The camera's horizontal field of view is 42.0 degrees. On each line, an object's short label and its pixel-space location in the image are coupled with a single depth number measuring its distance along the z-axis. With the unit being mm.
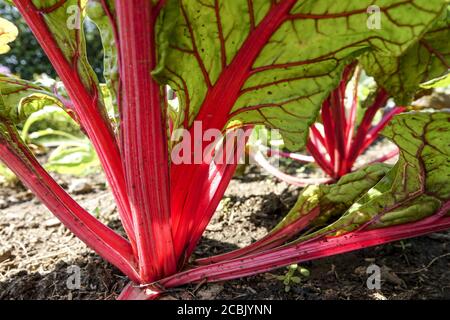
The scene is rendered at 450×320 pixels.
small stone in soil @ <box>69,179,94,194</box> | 815
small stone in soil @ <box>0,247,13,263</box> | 546
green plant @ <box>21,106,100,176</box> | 730
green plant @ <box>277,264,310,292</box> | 469
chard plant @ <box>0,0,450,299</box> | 383
